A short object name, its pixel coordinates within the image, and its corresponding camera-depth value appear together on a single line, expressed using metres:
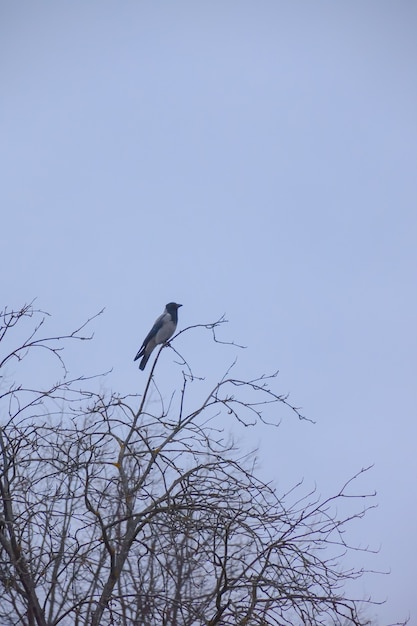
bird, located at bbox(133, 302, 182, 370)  21.61
